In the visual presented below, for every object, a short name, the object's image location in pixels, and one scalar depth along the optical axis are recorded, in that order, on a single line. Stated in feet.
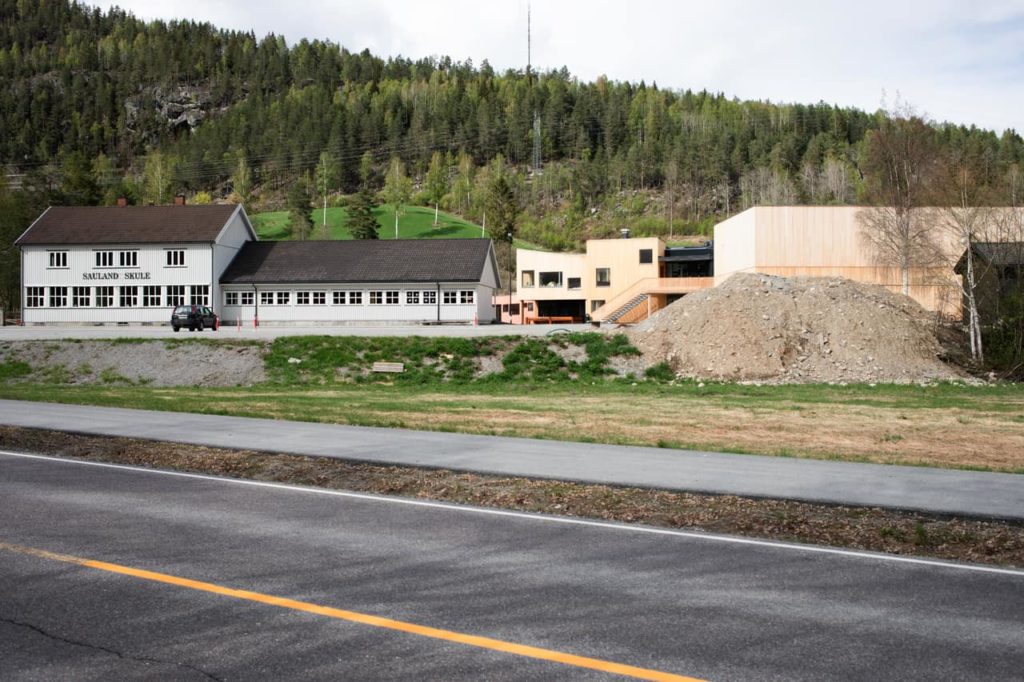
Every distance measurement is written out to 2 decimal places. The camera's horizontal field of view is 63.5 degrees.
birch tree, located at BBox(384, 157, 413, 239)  613.31
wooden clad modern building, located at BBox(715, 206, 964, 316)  180.34
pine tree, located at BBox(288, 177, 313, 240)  495.00
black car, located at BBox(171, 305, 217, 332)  181.37
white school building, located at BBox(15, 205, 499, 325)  223.51
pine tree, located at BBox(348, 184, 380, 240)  429.79
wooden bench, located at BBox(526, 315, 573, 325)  255.91
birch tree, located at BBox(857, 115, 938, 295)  168.35
